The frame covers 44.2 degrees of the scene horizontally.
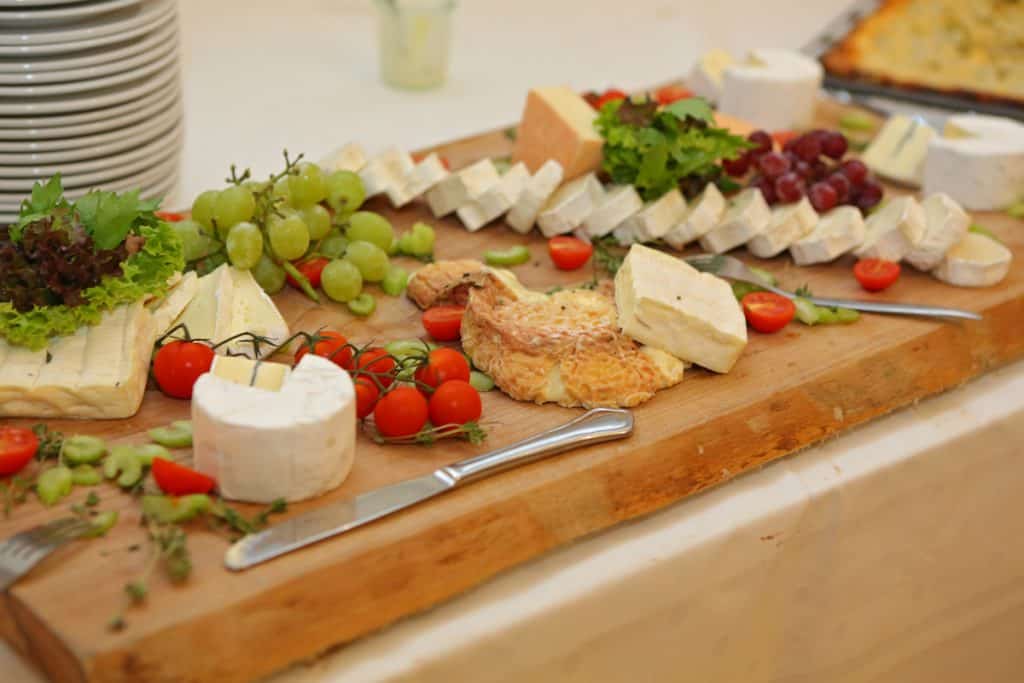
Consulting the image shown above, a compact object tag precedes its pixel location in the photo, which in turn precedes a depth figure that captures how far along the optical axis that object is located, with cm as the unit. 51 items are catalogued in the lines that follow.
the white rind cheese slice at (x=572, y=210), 248
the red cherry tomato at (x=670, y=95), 296
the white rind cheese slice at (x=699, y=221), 247
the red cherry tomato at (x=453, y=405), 181
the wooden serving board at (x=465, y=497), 142
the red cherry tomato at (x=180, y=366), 184
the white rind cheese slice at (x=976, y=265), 241
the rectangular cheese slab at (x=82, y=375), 176
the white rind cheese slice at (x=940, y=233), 242
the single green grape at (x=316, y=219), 225
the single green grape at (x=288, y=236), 215
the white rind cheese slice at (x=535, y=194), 249
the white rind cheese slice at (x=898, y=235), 243
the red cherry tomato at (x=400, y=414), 178
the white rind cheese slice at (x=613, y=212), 247
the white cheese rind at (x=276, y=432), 155
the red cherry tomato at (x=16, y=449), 162
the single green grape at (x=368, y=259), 224
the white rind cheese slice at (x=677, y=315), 198
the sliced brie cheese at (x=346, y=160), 255
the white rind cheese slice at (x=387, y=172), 253
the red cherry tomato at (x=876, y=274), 237
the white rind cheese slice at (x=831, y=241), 246
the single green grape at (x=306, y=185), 224
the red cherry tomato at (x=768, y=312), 217
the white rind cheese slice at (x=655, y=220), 247
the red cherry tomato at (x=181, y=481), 161
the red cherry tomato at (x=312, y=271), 223
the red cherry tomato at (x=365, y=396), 181
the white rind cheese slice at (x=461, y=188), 252
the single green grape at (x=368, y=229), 232
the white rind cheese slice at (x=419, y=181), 254
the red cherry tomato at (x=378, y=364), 187
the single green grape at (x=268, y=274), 217
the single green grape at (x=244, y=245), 209
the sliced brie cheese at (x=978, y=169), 274
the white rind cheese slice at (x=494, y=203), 249
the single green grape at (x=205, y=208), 215
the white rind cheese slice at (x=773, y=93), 309
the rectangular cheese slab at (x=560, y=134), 258
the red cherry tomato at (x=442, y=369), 188
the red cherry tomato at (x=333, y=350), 191
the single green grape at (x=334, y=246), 230
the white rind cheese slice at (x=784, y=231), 248
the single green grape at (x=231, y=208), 213
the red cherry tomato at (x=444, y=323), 208
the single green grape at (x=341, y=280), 217
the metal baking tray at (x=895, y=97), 350
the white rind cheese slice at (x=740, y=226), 246
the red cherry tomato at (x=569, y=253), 238
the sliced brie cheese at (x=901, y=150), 290
